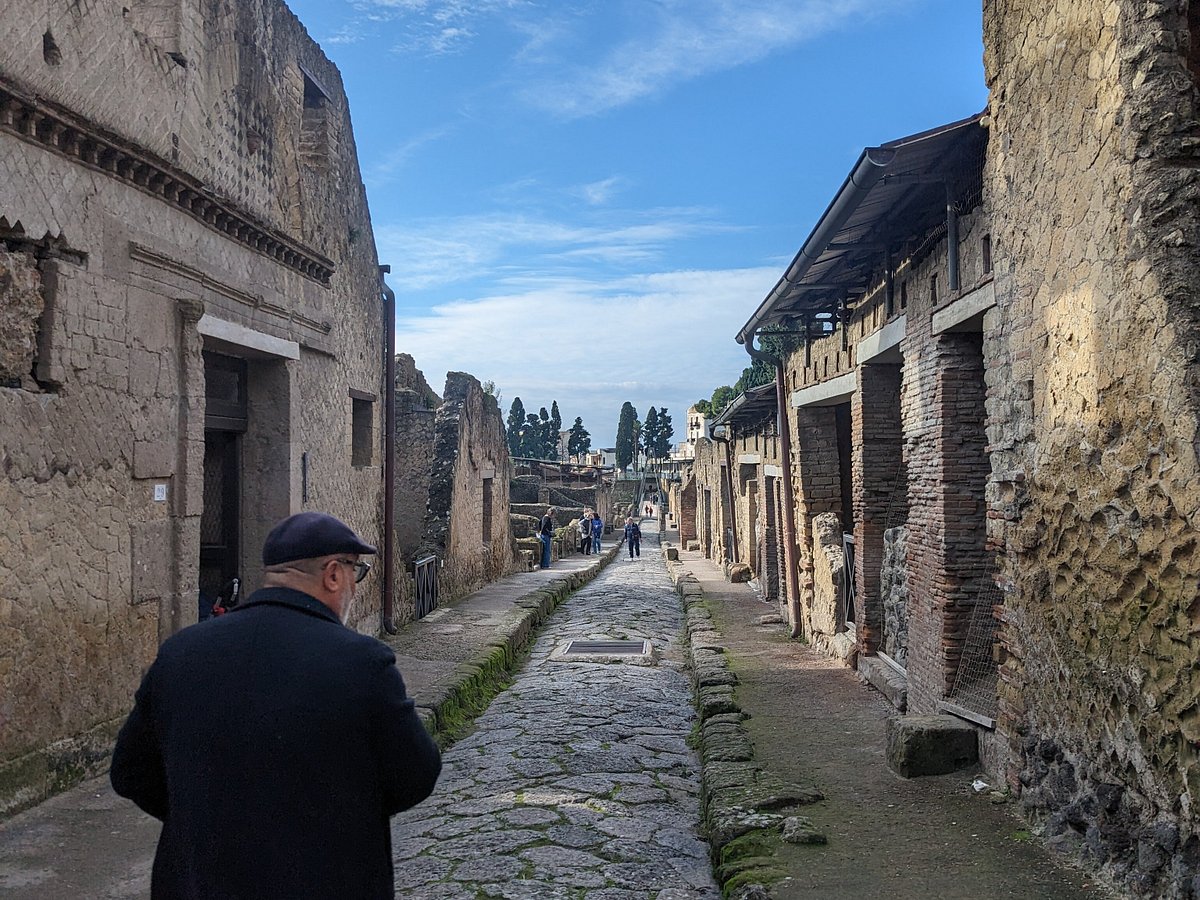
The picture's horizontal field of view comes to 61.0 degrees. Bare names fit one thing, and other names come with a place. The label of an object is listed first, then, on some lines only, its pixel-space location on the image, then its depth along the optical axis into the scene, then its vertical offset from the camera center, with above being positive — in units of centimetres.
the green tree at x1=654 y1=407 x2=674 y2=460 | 8838 +478
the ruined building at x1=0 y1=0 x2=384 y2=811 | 500 +101
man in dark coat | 192 -50
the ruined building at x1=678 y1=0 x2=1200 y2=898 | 338 +30
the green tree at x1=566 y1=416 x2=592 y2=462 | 9125 +433
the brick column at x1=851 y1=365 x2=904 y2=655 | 799 +16
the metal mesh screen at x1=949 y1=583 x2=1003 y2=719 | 580 -102
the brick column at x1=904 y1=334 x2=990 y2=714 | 592 -11
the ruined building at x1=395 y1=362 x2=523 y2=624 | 1271 -2
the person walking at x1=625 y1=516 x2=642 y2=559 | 2938 -147
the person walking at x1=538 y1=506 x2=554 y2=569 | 2183 -98
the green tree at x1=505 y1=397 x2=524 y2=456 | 8444 +551
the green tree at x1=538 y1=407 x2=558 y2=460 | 8366 +429
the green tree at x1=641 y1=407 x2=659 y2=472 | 8838 +477
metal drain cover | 1054 -170
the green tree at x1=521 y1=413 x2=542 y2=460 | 8400 +415
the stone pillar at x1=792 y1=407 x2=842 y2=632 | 1034 +18
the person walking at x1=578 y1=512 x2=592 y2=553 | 2770 -124
